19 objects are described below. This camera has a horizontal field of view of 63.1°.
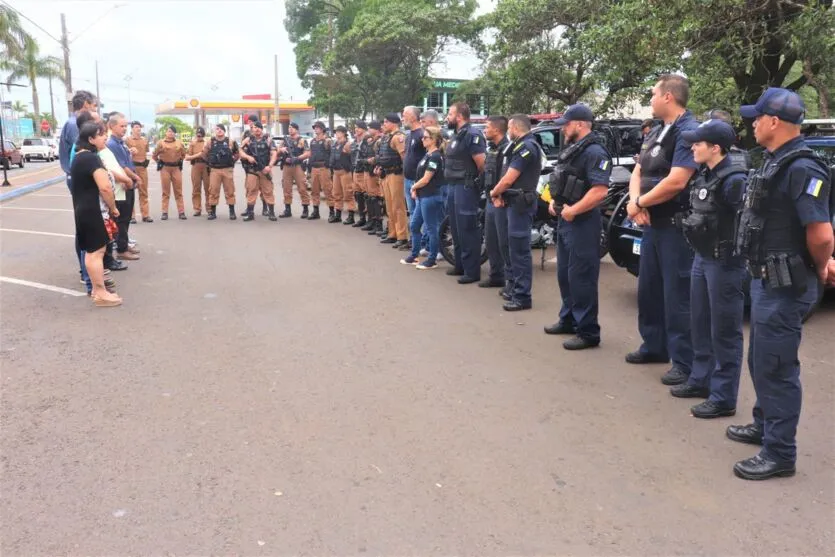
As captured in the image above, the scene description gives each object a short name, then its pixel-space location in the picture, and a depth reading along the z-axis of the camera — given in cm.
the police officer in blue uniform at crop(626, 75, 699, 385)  443
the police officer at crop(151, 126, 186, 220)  1292
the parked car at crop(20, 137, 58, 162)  4109
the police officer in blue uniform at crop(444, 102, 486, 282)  753
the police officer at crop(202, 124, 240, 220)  1282
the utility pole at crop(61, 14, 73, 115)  2973
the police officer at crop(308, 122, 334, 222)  1309
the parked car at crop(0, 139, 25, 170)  3052
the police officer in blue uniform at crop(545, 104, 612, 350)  526
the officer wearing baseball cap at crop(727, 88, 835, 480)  322
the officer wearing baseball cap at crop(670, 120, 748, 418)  397
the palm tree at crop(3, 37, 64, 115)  3834
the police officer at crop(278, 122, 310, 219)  1330
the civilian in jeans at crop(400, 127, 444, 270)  834
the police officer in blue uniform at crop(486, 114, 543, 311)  647
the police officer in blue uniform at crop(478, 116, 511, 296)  688
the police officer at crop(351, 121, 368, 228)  1148
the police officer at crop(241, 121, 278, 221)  1280
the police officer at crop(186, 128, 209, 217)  1308
